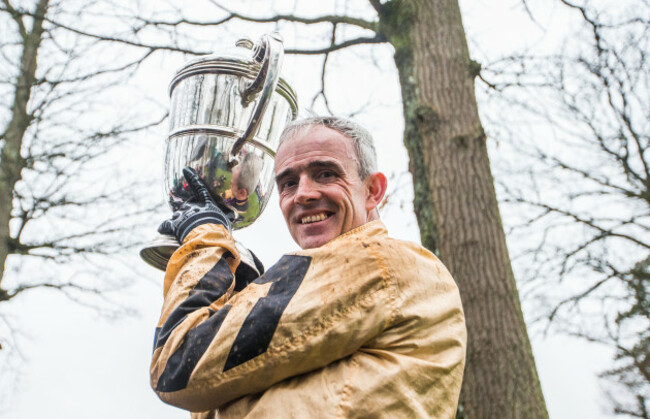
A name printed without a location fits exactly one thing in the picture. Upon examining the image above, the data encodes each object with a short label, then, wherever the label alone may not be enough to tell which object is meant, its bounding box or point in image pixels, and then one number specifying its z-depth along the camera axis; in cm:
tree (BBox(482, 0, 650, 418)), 759
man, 116
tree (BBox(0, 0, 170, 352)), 718
